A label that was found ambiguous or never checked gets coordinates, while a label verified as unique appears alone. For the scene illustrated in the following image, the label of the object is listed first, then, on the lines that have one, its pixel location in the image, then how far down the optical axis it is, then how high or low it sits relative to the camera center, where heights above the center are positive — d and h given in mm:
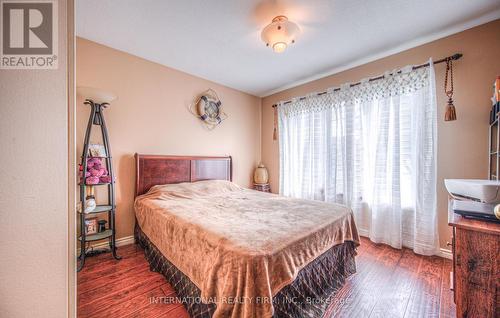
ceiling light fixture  1796 +1189
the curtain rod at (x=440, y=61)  2050 +1055
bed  1088 -635
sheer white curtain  2219 +48
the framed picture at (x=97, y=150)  2091 +102
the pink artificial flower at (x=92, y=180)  1999 -210
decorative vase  3957 -341
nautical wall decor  3211 +849
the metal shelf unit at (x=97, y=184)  1957 -340
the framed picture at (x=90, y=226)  2090 -722
